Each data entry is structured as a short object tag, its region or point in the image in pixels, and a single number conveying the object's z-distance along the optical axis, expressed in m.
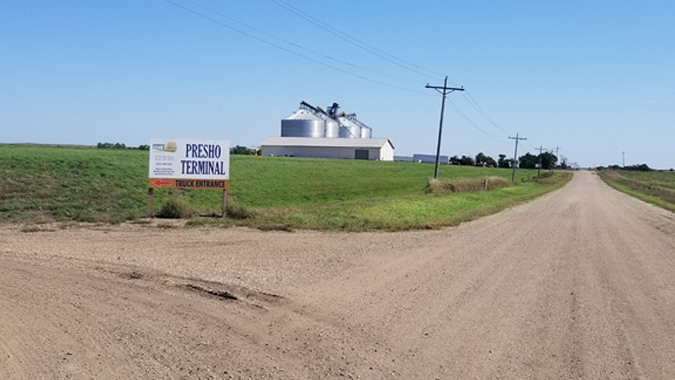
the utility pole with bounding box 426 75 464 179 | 41.77
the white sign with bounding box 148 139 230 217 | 18.75
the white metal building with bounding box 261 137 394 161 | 100.94
